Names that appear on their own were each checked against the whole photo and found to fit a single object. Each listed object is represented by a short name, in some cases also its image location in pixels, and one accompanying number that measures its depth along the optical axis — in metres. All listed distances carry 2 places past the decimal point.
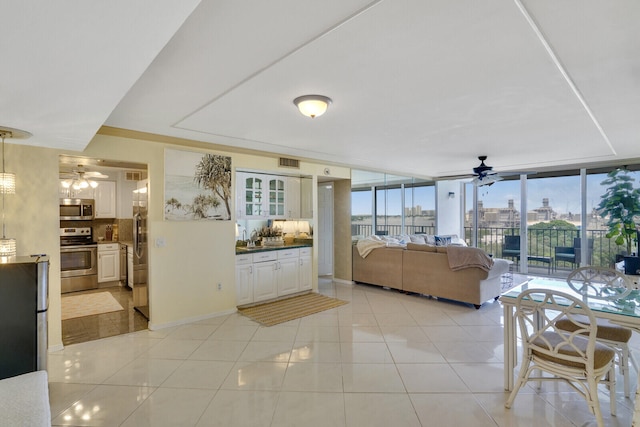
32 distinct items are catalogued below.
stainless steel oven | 5.71
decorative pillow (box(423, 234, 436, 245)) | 7.04
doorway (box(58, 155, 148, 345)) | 5.79
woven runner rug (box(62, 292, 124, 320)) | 4.56
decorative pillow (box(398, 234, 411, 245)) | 6.53
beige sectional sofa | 4.76
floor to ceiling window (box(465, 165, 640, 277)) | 6.36
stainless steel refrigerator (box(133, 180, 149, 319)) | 4.11
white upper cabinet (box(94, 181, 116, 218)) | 6.30
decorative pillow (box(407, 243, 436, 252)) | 5.27
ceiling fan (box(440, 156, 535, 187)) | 5.64
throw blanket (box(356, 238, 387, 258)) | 6.01
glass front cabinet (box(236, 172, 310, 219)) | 5.07
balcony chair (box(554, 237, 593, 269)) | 6.52
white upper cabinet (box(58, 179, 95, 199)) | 6.06
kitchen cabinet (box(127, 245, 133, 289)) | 5.57
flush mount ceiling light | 2.71
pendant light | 2.62
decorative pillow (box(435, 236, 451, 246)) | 6.92
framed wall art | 4.00
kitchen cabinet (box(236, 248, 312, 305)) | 4.79
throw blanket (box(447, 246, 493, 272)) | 4.63
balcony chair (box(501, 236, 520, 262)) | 7.49
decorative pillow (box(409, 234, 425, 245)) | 6.81
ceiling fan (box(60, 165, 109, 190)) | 5.61
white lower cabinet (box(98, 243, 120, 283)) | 6.05
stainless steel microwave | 5.99
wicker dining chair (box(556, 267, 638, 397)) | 2.46
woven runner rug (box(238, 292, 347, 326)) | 4.33
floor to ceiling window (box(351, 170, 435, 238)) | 6.57
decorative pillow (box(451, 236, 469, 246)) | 7.33
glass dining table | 2.13
